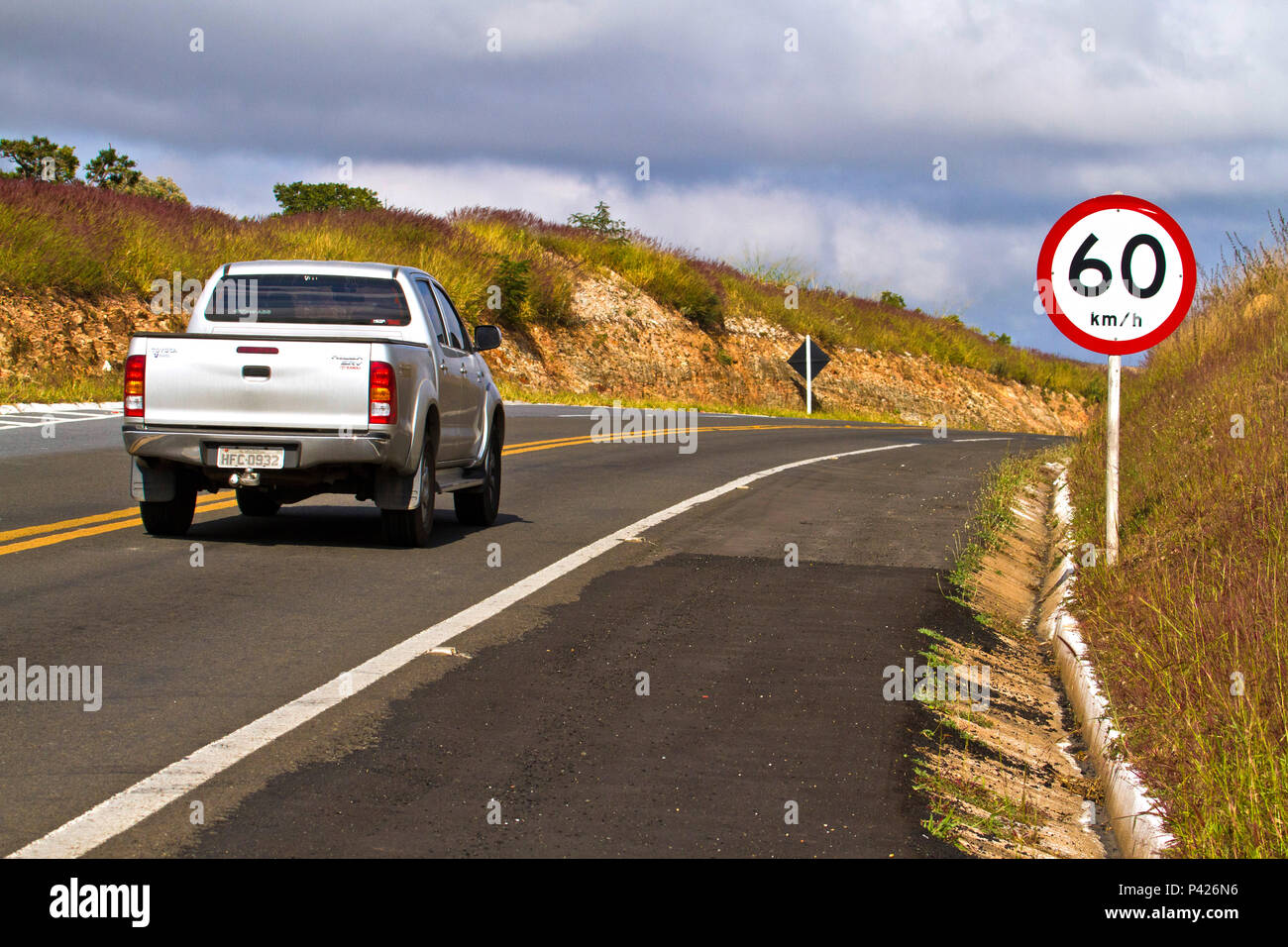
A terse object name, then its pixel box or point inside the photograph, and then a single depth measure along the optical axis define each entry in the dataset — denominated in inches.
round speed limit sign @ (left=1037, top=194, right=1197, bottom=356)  359.6
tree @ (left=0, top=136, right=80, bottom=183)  1740.9
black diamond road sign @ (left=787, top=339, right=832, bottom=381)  1962.4
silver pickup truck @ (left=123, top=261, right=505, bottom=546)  391.5
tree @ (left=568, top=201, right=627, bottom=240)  2181.3
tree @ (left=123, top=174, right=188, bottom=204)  2031.3
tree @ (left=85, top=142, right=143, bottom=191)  1830.7
